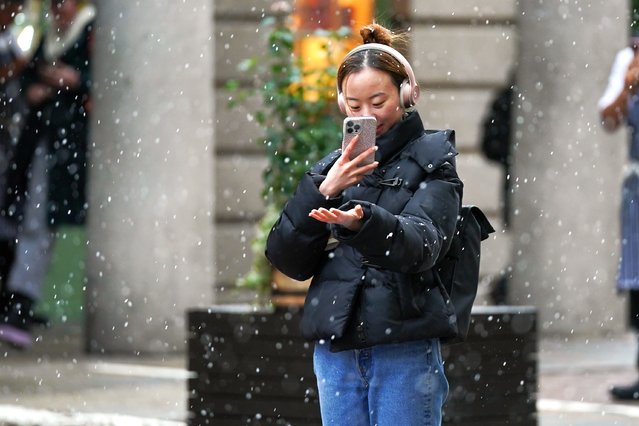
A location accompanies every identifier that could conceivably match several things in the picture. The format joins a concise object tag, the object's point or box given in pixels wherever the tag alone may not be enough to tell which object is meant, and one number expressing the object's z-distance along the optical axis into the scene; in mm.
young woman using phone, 7945
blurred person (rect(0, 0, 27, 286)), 23141
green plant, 14633
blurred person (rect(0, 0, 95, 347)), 22812
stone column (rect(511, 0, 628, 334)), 24156
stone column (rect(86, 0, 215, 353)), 22141
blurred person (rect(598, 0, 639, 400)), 17937
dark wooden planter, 12703
